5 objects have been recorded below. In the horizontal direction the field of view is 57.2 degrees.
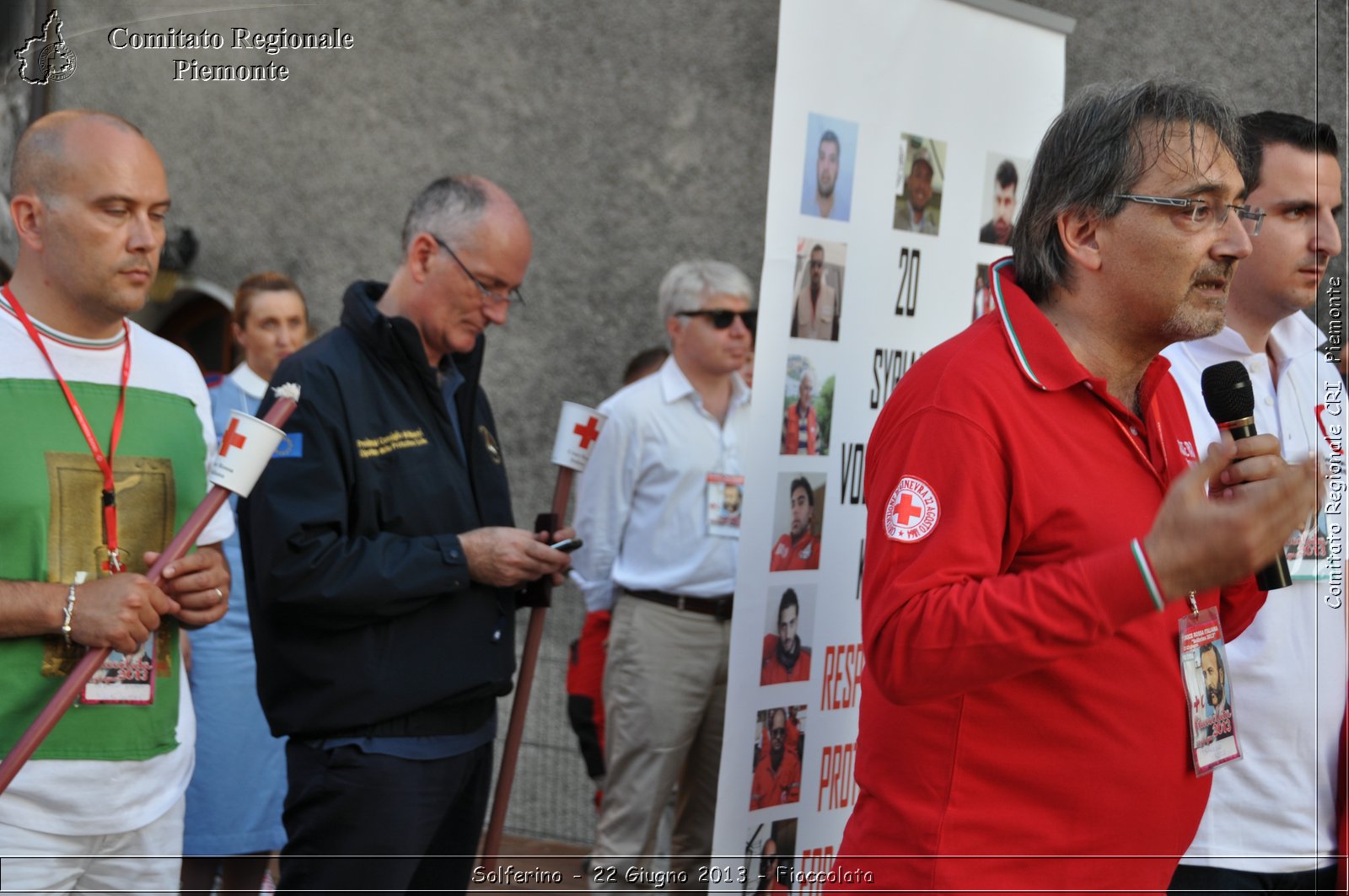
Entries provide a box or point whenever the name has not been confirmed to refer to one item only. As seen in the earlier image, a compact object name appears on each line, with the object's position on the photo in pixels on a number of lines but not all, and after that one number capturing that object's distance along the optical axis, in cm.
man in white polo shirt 262
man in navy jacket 280
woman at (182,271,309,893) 416
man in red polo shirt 167
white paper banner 299
